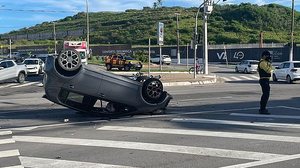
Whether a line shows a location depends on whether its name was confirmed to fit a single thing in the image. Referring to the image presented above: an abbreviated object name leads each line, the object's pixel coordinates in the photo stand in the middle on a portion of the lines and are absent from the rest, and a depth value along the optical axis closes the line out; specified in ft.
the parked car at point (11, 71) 99.55
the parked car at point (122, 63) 150.56
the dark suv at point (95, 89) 35.65
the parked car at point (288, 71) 100.99
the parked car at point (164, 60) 226.17
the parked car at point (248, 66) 151.53
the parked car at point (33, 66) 131.19
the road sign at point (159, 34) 103.47
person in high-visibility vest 41.89
